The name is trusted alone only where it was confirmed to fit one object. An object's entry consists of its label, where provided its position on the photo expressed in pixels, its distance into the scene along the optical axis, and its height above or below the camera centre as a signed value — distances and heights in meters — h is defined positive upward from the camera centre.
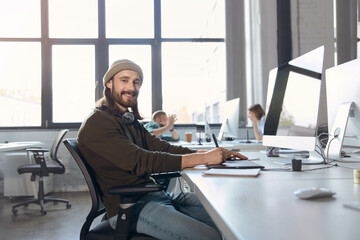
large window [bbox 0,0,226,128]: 5.31 +1.09
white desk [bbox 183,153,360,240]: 0.60 -0.19
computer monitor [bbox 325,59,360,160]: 1.54 +0.06
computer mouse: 0.84 -0.17
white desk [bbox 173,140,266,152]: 3.20 -0.23
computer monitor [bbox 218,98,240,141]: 3.35 +0.02
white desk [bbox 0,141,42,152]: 3.54 -0.24
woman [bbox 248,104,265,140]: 4.24 +0.08
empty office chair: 3.92 -0.51
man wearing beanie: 1.15 -0.15
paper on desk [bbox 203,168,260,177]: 1.27 -0.19
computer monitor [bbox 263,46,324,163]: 1.45 +0.08
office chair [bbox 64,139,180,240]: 1.18 -0.28
